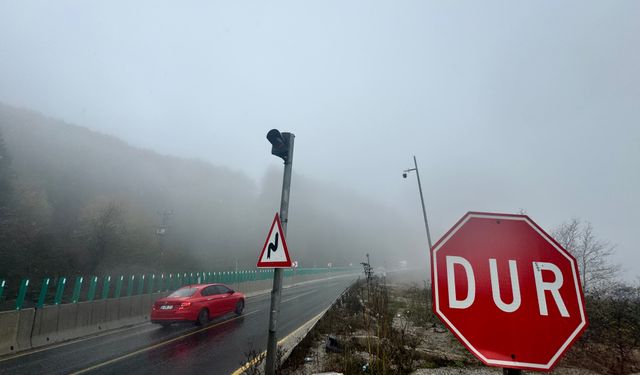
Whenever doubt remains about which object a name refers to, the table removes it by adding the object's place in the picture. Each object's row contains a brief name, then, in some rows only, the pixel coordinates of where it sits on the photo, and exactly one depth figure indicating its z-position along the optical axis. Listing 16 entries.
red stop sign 1.80
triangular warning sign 5.25
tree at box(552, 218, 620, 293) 13.90
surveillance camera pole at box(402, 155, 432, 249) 18.25
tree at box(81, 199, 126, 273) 46.62
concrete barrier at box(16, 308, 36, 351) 8.60
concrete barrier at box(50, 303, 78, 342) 9.78
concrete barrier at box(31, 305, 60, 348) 9.07
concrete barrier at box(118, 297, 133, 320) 12.39
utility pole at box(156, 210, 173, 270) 32.31
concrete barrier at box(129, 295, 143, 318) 13.03
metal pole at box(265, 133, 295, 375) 4.75
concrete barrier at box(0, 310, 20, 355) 8.12
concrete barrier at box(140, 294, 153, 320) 13.63
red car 11.15
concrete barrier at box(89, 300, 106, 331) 11.14
